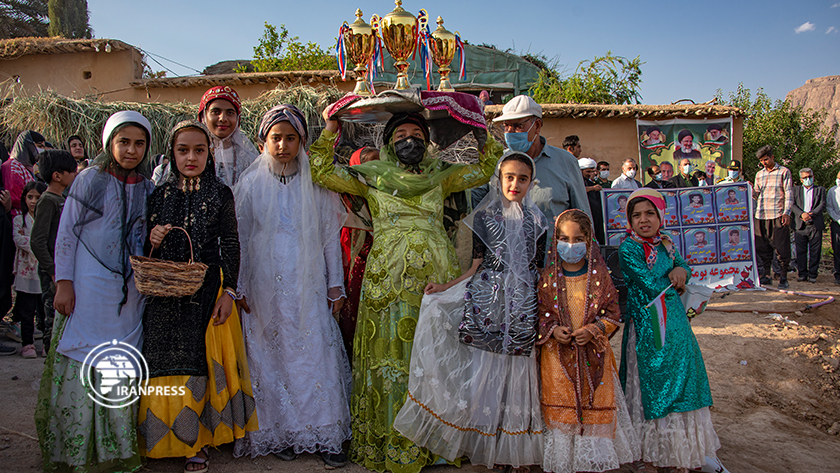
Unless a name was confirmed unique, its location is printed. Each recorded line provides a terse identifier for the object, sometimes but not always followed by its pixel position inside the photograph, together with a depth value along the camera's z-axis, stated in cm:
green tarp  1703
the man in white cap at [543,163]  351
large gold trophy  333
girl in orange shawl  265
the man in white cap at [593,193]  651
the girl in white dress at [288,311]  289
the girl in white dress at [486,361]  273
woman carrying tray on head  288
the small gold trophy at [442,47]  356
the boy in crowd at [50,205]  411
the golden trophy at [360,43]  341
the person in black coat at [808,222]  856
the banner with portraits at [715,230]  678
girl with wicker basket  258
